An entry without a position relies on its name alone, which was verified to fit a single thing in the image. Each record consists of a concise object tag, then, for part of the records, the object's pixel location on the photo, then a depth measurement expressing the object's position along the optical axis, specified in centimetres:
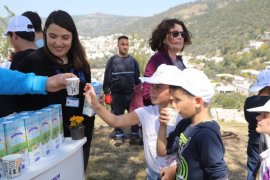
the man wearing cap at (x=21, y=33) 292
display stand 170
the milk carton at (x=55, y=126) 194
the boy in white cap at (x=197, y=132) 161
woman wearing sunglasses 333
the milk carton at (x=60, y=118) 200
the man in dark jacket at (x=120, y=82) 560
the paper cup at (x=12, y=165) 150
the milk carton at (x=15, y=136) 153
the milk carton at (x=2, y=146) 150
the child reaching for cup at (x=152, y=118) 205
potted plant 220
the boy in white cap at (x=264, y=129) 183
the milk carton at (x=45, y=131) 180
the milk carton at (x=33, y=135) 167
